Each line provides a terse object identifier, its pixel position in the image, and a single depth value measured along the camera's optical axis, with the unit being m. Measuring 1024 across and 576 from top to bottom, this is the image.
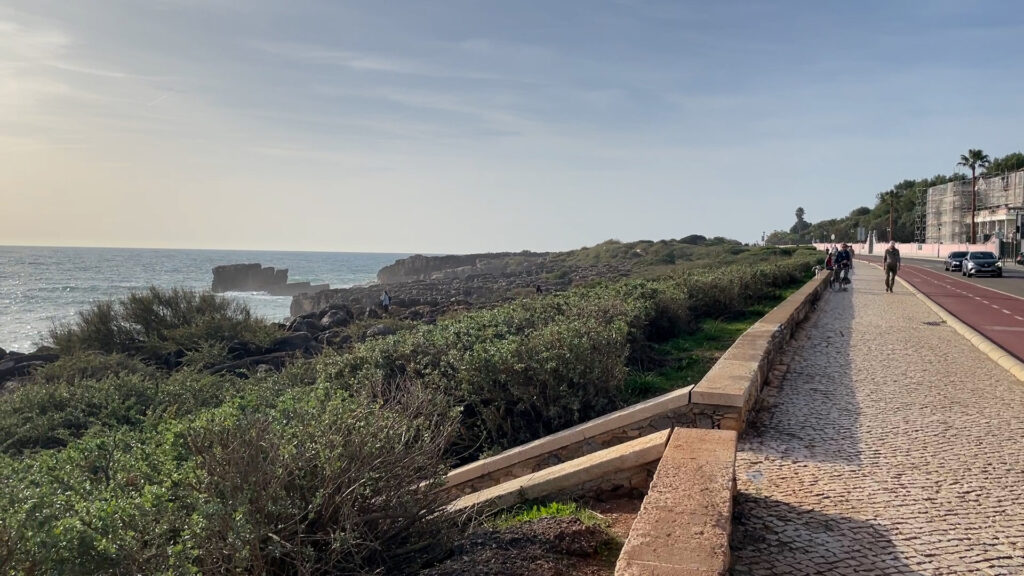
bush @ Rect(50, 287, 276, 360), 17.44
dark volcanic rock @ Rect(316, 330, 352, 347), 18.59
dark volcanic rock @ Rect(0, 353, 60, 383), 15.86
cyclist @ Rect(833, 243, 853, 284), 24.00
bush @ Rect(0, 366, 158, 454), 8.51
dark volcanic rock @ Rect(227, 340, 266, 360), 17.28
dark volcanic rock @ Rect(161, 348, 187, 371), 16.37
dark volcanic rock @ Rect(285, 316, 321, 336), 22.14
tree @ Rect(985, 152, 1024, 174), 86.06
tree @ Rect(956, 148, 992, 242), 76.60
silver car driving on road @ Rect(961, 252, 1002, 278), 34.75
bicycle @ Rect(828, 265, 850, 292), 24.08
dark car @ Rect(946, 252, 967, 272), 39.41
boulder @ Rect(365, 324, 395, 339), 18.15
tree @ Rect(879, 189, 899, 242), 96.06
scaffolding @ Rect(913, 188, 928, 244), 94.24
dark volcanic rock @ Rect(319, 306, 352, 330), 23.44
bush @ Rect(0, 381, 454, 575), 2.83
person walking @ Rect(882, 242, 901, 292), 22.42
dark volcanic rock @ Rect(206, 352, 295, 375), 14.93
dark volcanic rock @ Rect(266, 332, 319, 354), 17.92
